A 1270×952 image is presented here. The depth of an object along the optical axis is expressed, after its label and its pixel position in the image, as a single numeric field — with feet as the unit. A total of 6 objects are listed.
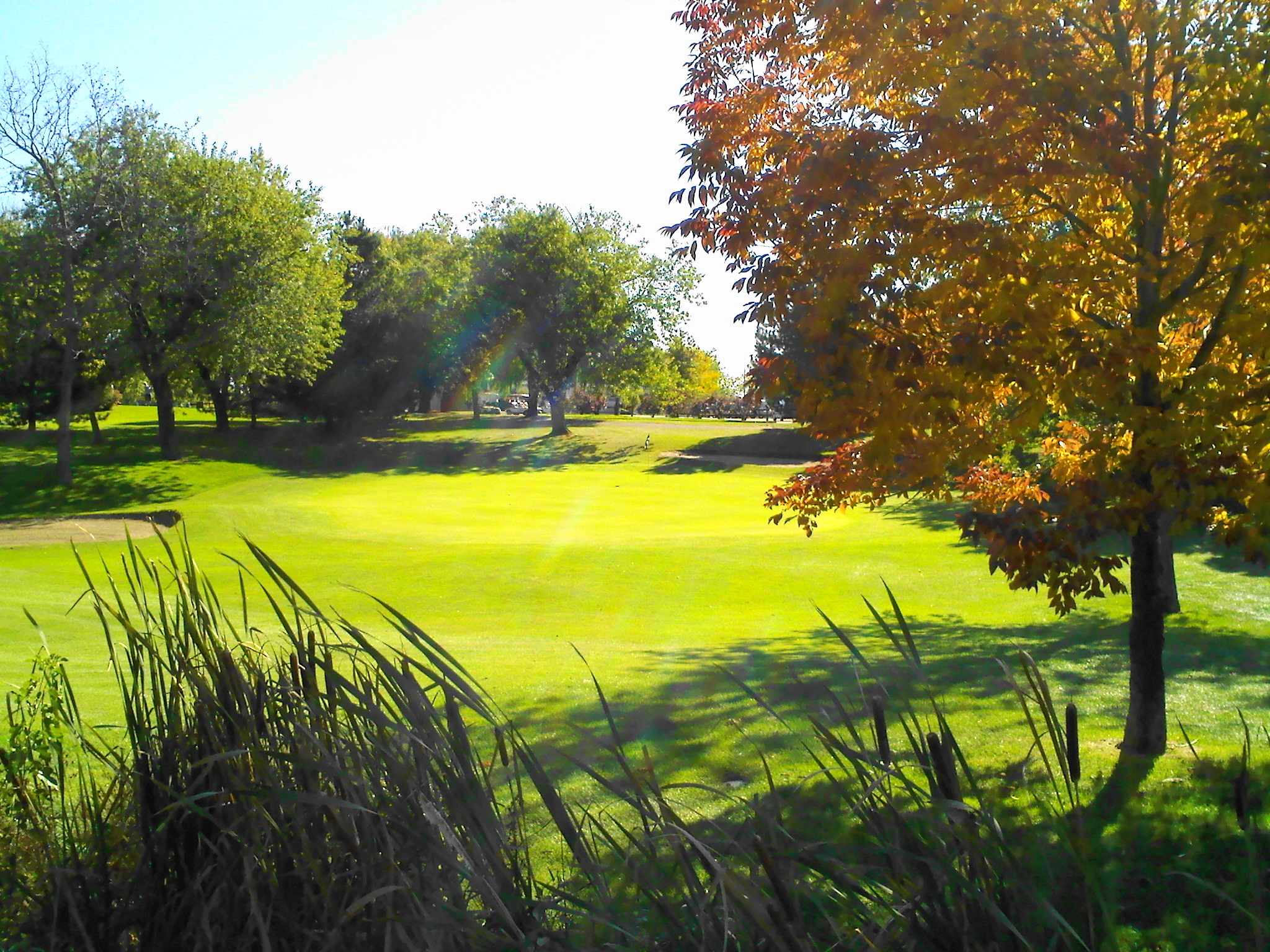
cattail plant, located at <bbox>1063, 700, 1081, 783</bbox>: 10.15
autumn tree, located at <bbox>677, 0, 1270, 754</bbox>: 17.95
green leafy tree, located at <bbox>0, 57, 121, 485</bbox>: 107.55
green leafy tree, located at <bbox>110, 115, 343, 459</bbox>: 115.85
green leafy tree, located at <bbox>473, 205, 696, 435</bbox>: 195.00
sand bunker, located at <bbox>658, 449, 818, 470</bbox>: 166.81
